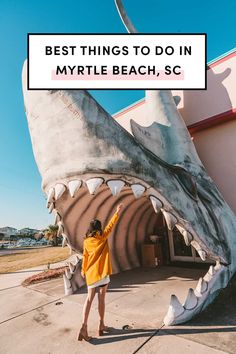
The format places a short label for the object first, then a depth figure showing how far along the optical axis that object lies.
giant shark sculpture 3.73
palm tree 40.53
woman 3.65
